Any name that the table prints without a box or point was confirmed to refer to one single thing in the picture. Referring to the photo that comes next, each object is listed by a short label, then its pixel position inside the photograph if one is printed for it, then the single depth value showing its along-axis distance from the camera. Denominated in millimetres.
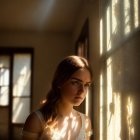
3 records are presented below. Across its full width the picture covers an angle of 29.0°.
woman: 1243
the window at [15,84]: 5512
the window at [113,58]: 1466
